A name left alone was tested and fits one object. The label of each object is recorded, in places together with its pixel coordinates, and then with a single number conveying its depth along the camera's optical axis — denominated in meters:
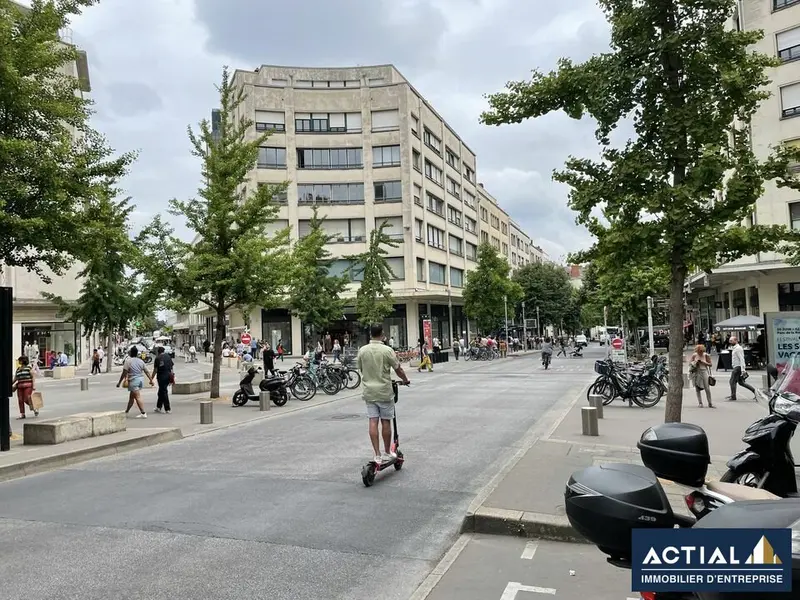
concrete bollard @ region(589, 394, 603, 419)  12.45
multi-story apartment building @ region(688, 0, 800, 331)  27.45
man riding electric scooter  7.51
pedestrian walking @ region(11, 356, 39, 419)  14.66
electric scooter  7.23
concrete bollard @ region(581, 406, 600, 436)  10.71
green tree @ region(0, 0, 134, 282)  10.22
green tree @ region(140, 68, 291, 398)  17.59
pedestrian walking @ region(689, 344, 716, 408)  14.56
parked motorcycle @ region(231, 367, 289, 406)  16.70
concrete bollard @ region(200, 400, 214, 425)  13.43
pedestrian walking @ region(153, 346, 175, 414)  15.62
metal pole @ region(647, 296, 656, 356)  29.65
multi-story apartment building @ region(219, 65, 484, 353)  48.19
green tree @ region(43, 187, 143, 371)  32.44
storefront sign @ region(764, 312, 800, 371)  12.59
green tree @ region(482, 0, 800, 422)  6.69
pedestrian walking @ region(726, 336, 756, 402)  15.22
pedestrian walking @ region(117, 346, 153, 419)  14.52
